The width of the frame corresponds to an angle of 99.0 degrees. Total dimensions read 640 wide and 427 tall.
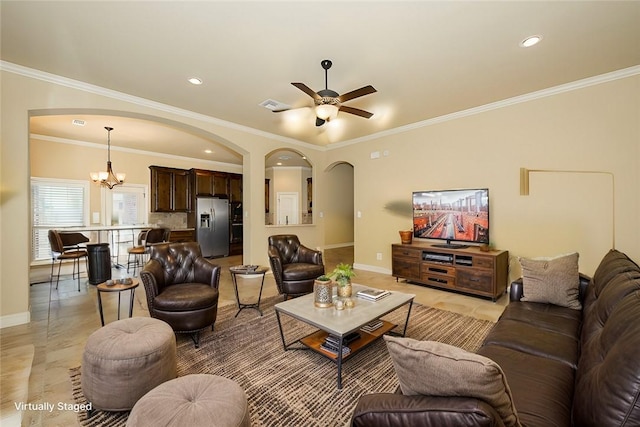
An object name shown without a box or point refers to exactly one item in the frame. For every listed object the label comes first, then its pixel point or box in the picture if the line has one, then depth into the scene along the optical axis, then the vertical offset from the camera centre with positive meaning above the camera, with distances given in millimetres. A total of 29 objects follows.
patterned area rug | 1733 -1255
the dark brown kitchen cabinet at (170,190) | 7059 +626
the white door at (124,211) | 6520 +56
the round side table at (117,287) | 2467 -679
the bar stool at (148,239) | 5594 -544
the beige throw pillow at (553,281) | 2318 -605
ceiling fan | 2807 +1207
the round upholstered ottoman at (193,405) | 1165 -879
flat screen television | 4184 -67
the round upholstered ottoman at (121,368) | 1629 -938
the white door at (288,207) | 9188 +186
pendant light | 5711 +763
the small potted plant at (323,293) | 2404 -716
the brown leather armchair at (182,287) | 2543 -779
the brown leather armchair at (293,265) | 3660 -759
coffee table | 2016 -834
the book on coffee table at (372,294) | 2586 -798
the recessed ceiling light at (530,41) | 2553 +1624
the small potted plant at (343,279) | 2539 -629
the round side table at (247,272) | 3254 -704
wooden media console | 3778 -852
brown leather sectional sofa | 848 -687
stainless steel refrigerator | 7418 -354
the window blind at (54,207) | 5648 +139
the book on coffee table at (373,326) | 2587 -1101
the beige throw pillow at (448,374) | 823 -513
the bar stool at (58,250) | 4559 -607
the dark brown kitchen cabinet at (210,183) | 7465 +852
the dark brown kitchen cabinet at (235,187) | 8266 +790
